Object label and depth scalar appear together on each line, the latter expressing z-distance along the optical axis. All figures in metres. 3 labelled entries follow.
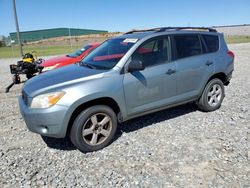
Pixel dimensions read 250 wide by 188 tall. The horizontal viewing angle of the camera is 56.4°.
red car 8.31
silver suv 3.39
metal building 63.54
